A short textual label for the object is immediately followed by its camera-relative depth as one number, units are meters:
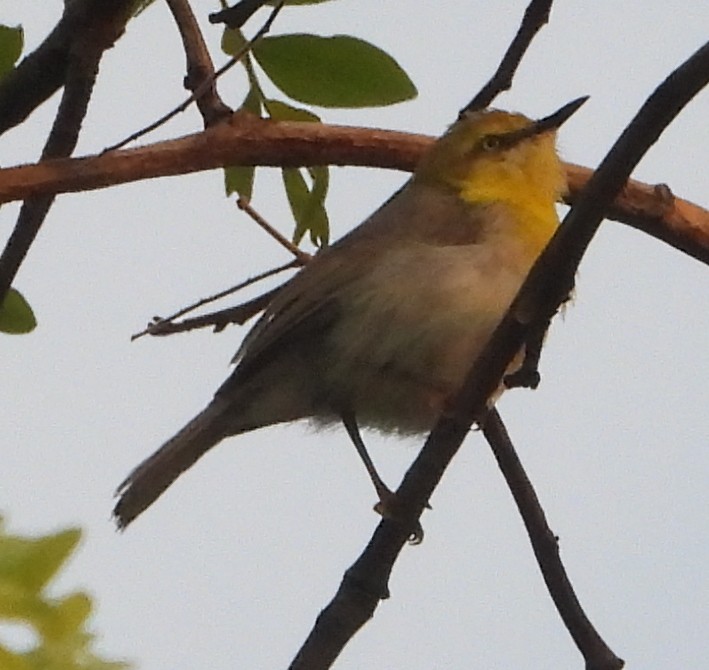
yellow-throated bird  6.00
